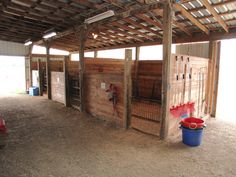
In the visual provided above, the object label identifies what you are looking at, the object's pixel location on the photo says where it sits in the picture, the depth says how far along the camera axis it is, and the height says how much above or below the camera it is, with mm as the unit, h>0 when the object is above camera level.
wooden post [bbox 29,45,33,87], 9828 +776
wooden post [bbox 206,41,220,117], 5435 -123
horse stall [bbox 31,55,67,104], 7133 -235
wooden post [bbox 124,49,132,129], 4016 -364
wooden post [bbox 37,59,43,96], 8852 -478
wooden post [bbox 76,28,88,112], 5789 +216
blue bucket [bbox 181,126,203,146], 3307 -1239
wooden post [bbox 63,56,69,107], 6556 -188
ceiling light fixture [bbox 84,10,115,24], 4095 +1452
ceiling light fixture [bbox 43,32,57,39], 6802 +1553
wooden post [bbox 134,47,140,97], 6414 -144
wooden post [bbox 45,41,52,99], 8125 +99
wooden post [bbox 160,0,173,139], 3373 +161
